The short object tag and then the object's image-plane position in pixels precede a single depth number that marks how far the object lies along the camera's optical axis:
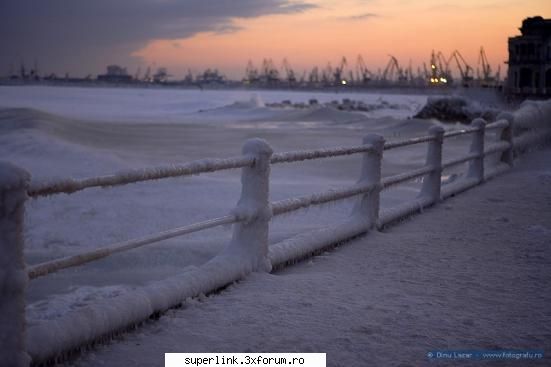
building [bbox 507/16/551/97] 61.53
